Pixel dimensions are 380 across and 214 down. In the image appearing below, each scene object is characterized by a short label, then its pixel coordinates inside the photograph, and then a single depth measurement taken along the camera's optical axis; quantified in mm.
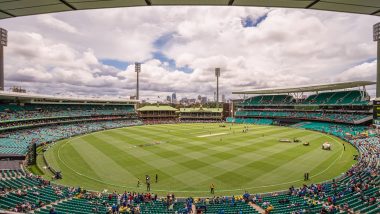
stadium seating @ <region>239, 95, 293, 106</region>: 90000
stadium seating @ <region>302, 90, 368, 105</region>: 63250
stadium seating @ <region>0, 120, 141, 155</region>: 36156
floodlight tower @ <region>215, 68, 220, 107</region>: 122938
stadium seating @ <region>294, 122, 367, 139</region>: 49062
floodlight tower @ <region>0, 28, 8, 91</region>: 67800
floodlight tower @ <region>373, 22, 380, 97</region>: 71781
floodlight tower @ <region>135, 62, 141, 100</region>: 121338
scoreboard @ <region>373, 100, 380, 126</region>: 44325
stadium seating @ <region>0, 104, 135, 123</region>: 53203
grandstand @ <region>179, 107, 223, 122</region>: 101688
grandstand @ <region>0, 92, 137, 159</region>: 43419
